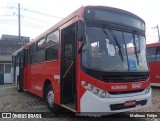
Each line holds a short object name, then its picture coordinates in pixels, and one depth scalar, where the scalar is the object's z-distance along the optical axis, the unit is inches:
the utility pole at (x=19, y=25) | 802.0
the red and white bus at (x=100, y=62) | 133.8
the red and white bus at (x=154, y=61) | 342.2
